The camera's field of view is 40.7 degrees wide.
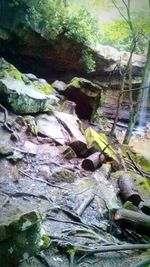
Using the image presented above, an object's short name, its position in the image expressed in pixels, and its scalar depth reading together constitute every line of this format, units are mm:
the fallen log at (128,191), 4433
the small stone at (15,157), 4384
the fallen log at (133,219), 3552
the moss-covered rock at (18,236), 2195
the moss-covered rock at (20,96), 5760
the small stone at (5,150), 4358
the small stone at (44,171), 4450
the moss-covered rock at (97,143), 5621
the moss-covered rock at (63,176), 4459
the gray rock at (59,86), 8335
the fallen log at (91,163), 5179
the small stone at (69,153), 5203
